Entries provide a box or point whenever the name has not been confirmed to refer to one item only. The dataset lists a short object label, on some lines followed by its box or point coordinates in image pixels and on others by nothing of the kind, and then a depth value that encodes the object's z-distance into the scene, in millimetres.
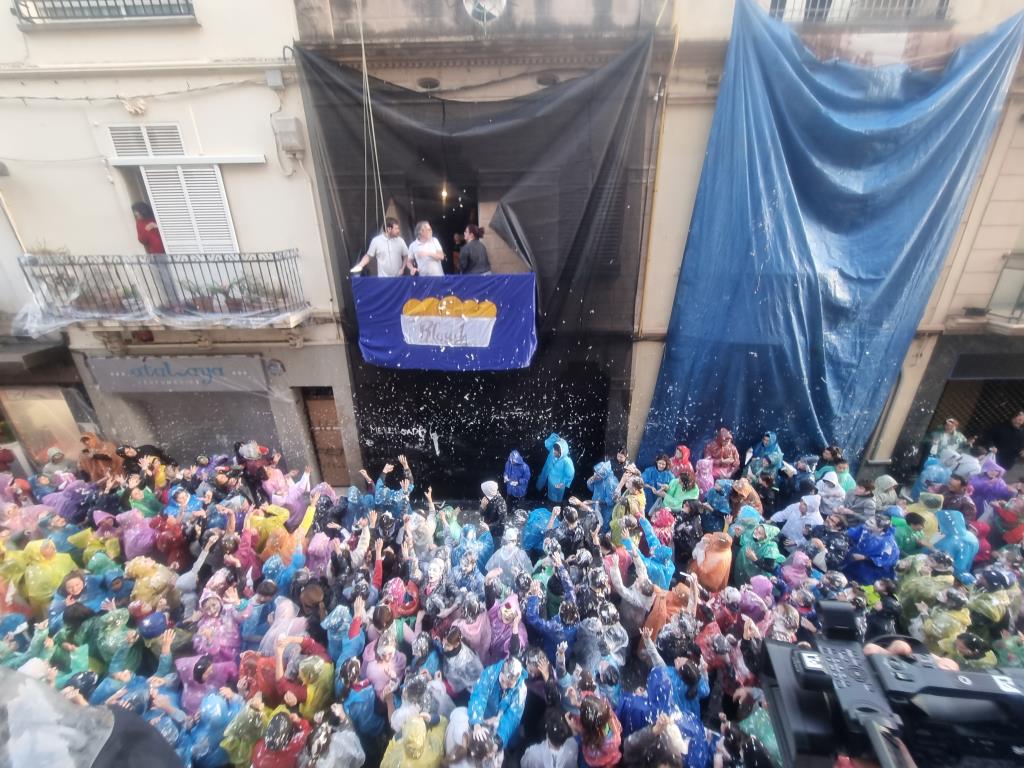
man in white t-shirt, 6000
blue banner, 5977
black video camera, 1595
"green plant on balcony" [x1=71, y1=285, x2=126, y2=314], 6562
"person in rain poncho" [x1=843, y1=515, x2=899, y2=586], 4703
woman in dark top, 5965
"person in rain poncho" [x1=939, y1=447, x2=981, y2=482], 6027
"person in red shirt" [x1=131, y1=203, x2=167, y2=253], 6582
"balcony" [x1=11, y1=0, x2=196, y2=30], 5773
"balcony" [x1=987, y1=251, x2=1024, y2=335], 6281
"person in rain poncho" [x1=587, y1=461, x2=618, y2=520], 6035
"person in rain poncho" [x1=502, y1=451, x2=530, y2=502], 6676
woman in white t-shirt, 5883
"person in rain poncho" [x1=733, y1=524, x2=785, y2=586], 4781
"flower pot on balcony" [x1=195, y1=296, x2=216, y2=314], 6590
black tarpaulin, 5523
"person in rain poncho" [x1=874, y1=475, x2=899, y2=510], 5773
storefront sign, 7141
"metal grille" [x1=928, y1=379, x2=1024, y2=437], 7234
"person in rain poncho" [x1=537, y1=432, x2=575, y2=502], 6605
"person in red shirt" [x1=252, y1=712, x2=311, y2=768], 3049
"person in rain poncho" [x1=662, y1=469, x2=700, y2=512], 5715
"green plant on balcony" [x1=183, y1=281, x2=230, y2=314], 6586
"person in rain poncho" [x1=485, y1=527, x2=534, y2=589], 4609
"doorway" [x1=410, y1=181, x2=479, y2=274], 6031
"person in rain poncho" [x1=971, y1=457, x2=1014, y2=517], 5578
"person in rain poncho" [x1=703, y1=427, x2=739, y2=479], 6426
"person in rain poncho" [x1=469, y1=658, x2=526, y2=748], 3312
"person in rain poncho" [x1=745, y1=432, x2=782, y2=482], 6363
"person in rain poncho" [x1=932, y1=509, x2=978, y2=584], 4766
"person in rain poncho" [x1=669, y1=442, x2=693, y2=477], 6141
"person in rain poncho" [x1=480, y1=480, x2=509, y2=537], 5598
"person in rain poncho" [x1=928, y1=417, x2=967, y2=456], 6660
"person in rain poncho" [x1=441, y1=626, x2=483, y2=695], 3686
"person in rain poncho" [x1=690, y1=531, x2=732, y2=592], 4652
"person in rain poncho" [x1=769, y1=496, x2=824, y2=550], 5215
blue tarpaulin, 5316
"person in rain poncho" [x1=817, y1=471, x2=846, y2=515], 5531
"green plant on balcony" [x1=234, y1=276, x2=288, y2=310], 6605
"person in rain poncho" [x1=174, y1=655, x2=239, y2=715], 3615
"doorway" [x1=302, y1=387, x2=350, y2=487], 7659
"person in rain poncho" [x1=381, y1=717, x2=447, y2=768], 3029
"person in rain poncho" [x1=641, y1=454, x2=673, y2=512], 6047
